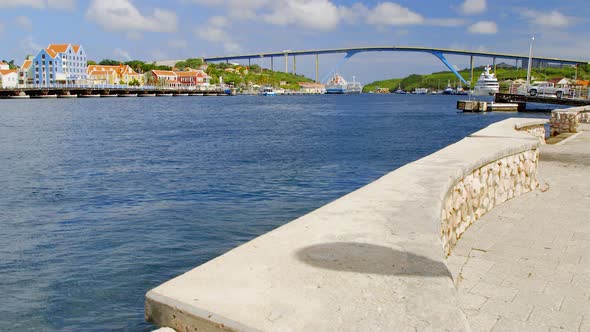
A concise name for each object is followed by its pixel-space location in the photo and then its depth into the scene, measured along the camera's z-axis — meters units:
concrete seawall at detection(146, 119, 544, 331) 2.48
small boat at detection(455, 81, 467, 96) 185.50
